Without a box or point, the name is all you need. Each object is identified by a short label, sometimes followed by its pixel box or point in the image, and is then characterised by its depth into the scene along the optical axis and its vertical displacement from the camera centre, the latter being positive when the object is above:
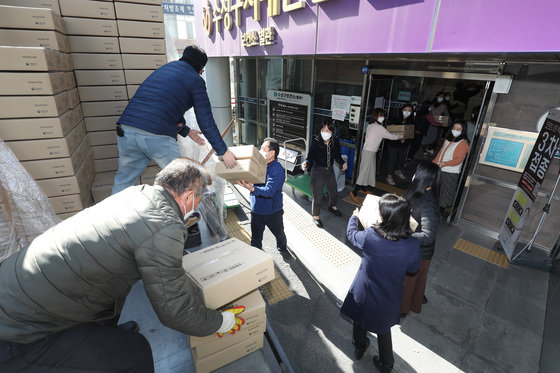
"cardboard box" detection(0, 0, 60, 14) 3.41 +0.62
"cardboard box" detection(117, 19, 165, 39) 3.82 +0.44
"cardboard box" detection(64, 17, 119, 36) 3.63 +0.42
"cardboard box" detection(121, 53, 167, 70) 3.95 +0.05
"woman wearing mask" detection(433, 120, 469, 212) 4.88 -1.29
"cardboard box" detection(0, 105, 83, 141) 2.75 -0.61
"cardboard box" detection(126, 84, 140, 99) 4.06 -0.32
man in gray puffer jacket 1.58 -1.15
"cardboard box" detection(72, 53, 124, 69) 3.76 +0.02
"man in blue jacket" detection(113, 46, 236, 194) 3.18 -0.50
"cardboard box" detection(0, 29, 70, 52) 2.96 +0.21
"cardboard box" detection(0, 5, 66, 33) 2.92 +0.40
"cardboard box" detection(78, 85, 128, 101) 3.90 -0.38
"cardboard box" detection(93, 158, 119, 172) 4.32 -1.41
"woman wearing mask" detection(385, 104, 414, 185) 6.77 -1.72
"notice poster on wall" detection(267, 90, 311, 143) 7.01 -1.04
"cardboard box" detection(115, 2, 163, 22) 3.76 +0.64
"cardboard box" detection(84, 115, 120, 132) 4.07 -0.79
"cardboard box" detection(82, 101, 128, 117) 3.98 -0.58
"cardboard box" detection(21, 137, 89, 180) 2.94 -1.02
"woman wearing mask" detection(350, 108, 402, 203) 5.80 -1.36
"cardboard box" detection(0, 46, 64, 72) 2.60 +0.01
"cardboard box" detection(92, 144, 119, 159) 4.22 -1.20
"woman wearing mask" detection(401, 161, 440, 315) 2.83 -1.23
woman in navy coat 2.28 -1.50
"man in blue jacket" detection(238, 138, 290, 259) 3.67 -1.55
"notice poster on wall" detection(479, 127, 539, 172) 4.39 -1.00
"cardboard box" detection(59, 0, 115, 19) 3.56 +0.62
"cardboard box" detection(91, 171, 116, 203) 3.84 -1.54
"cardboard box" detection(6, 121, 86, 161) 2.84 -0.81
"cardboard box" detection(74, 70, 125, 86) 3.82 -0.18
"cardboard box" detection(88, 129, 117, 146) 4.14 -0.99
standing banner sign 3.70 -1.29
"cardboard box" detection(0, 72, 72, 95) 2.63 -0.20
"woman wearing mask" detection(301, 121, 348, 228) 5.11 -1.52
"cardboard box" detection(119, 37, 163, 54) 3.88 +0.24
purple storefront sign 2.54 +0.52
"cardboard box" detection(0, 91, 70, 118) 2.69 -0.41
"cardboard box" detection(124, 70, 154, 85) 4.00 -0.15
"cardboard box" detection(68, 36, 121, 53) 3.70 +0.22
